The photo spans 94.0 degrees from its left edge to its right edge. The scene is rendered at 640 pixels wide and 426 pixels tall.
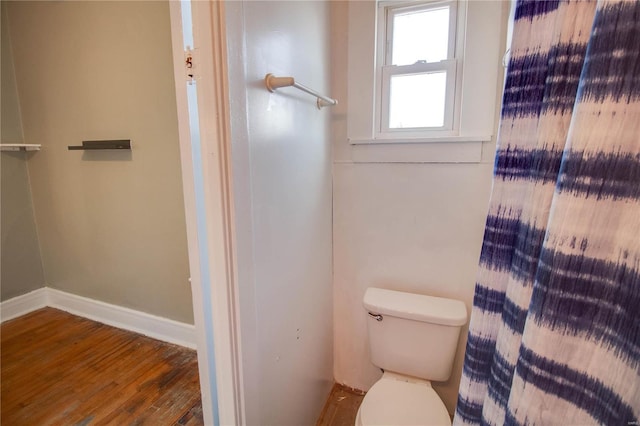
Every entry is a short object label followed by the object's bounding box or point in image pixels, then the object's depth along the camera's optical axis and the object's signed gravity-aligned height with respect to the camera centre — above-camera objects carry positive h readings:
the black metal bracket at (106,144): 1.79 +0.10
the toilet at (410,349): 1.13 -0.77
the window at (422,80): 1.16 +0.35
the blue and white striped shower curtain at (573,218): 0.39 -0.08
